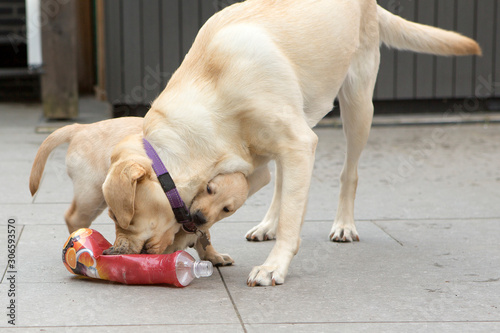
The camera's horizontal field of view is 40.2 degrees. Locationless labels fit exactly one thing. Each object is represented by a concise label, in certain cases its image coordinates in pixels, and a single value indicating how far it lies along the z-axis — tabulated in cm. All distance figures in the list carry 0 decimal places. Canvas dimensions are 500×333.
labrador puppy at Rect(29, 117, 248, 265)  304
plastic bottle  313
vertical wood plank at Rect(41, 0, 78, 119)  825
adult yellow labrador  317
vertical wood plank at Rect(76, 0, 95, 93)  1193
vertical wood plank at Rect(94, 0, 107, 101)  1063
